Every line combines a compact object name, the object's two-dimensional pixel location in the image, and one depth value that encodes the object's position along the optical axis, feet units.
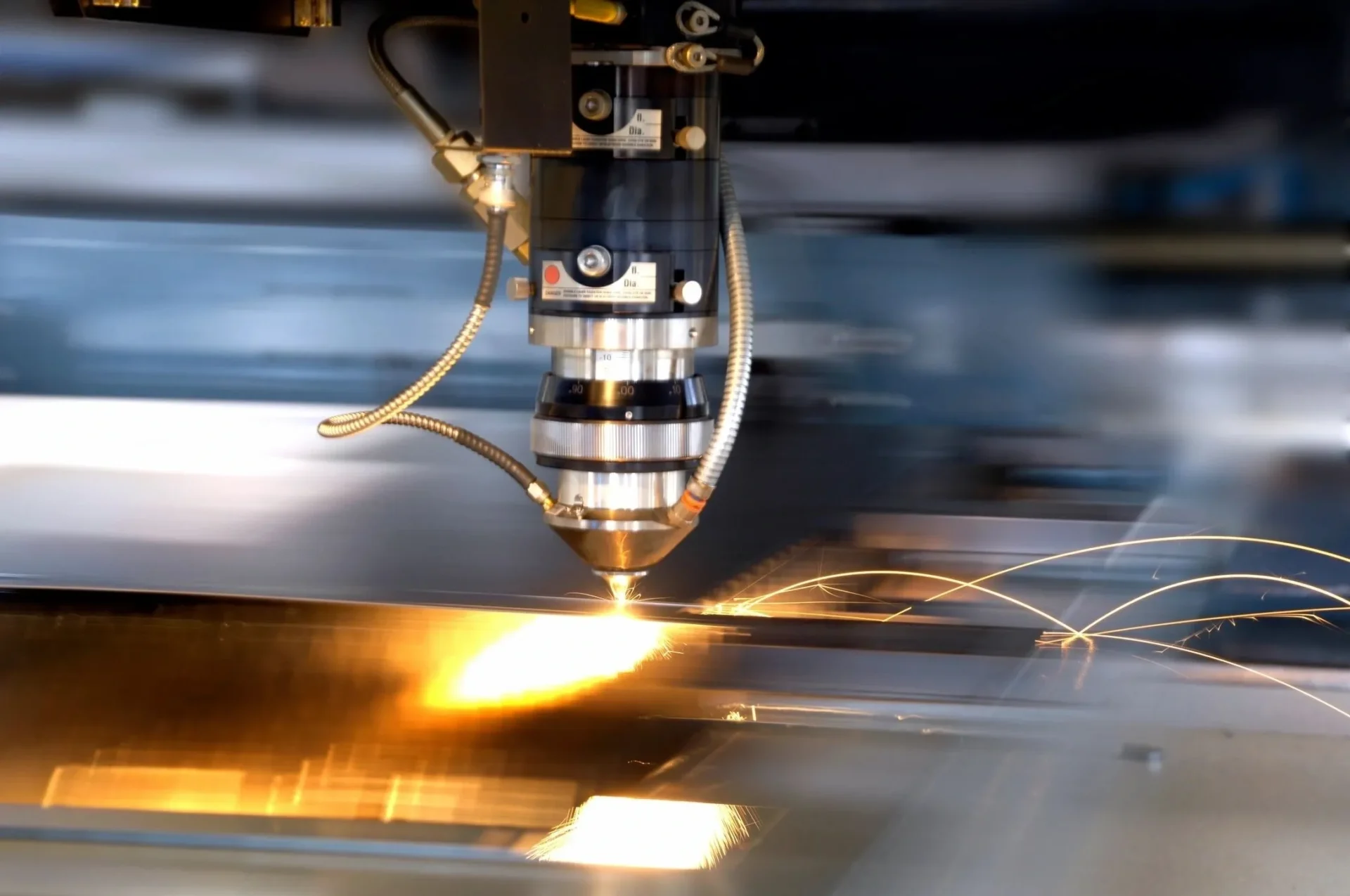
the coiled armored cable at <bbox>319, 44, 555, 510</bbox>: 4.44
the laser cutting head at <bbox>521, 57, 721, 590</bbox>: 4.37
